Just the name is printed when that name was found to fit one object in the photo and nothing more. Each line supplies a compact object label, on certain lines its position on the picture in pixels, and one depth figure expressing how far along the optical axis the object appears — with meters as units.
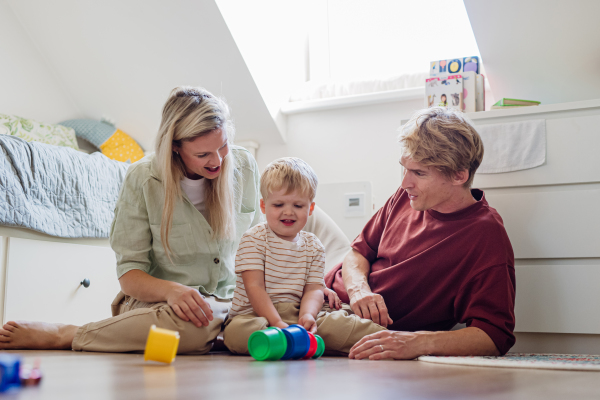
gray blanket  2.07
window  2.81
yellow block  1.01
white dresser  1.56
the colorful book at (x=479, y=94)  1.94
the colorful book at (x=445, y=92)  1.92
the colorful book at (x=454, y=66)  2.03
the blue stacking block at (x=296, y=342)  1.14
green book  1.78
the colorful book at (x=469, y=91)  1.92
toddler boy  1.31
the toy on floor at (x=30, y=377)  0.78
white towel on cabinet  1.65
